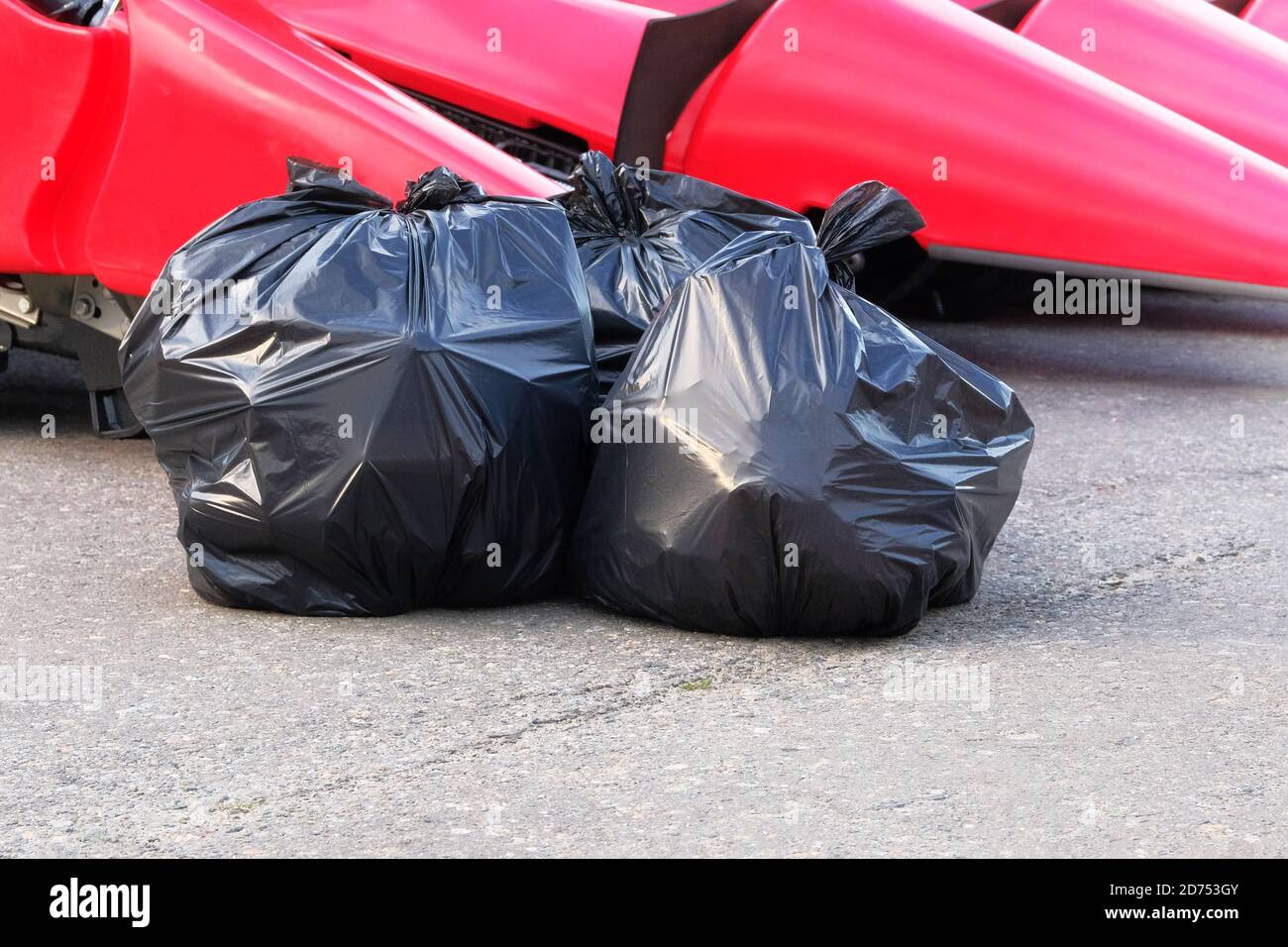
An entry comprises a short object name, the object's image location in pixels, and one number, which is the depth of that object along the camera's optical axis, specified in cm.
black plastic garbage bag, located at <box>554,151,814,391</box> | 341
